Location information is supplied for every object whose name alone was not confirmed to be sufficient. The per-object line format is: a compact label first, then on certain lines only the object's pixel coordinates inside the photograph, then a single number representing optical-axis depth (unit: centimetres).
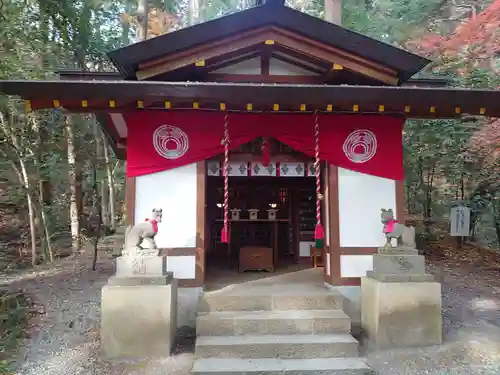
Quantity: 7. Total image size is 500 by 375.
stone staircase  430
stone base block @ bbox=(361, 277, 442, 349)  504
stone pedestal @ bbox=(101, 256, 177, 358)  471
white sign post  917
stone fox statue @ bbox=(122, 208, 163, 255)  496
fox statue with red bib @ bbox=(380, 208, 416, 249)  537
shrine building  541
